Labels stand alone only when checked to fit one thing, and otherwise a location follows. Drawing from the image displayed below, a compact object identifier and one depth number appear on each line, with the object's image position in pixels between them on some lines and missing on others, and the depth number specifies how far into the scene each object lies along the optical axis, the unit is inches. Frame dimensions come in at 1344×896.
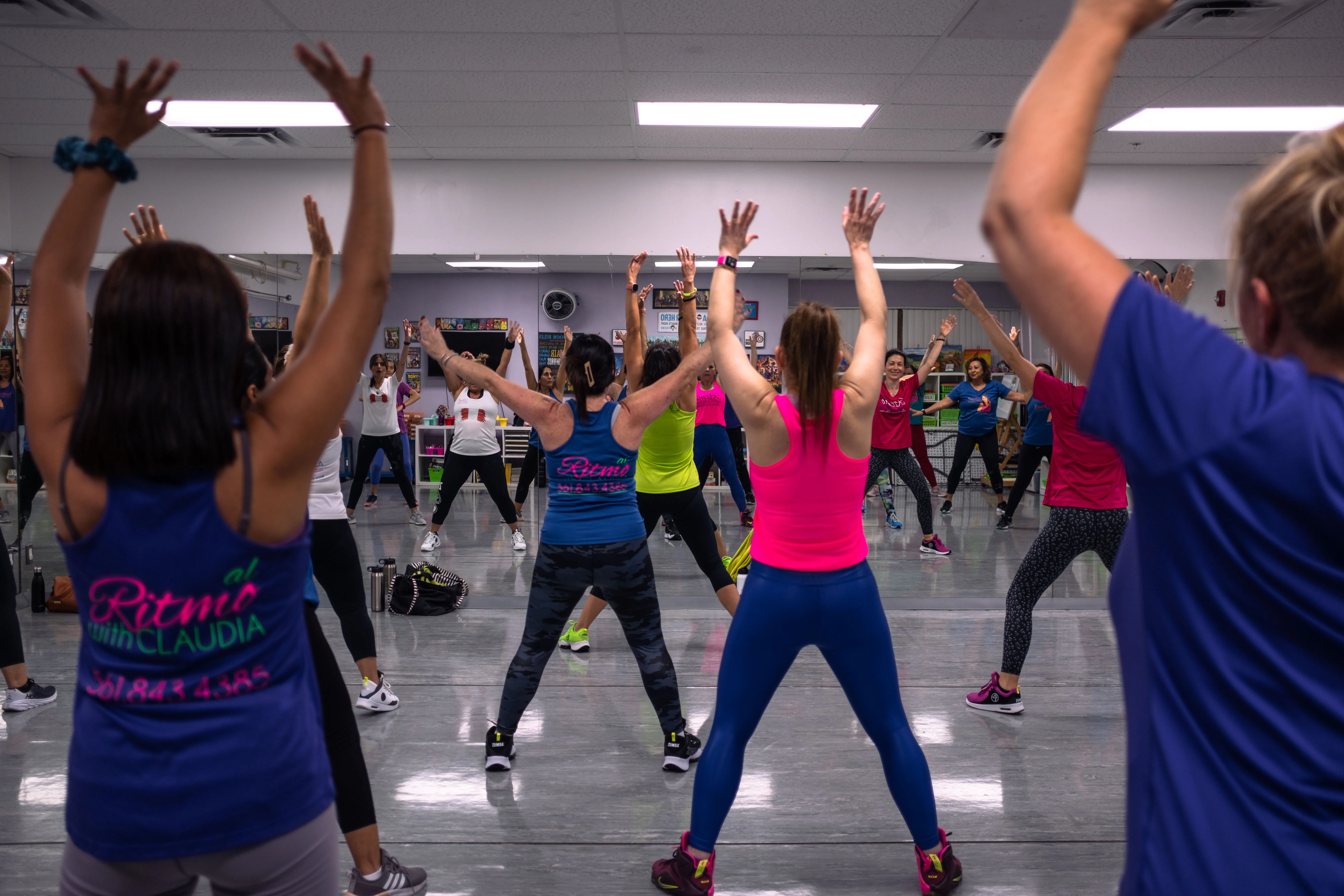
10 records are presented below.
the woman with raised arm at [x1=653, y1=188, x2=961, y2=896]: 101.4
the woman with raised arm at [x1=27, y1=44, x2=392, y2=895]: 47.9
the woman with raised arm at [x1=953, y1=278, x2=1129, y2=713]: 158.2
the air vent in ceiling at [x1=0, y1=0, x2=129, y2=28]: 163.0
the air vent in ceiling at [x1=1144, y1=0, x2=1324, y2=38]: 159.9
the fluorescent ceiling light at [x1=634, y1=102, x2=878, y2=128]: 226.8
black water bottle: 238.4
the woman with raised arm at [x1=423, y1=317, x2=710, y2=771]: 139.8
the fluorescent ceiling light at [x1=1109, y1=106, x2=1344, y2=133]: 225.5
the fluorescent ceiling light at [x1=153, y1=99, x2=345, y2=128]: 225.8
